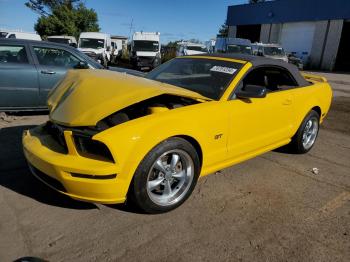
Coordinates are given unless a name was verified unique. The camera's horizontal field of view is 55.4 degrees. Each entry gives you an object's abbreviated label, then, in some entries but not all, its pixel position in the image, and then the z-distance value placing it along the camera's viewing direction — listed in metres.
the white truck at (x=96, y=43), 20.03
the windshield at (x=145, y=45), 19.42
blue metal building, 31.38
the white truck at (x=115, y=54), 23.80
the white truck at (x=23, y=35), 18.11
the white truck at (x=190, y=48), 22.84
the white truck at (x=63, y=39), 22.65
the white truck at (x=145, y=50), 18.38
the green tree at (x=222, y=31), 65.68
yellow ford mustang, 2.75
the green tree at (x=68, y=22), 42.25
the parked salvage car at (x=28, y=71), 6.04
